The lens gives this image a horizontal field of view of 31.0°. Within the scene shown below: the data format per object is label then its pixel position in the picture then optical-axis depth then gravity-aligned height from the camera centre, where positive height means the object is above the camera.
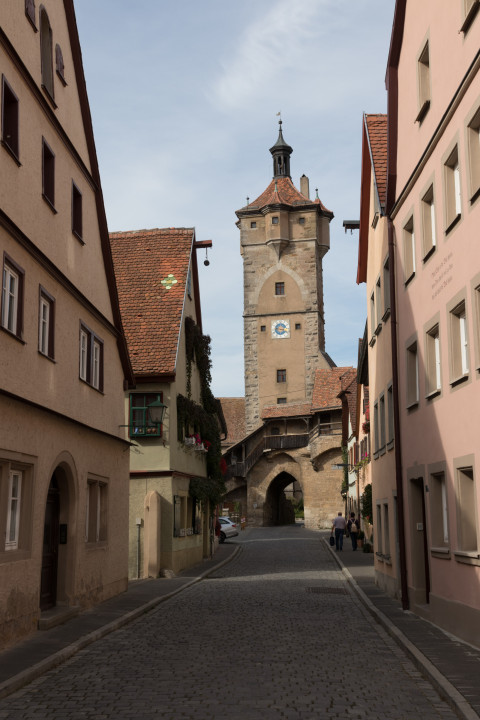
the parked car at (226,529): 43.72 +0.70
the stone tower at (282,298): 70.56 +20.01
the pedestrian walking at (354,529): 34.69 +0.51
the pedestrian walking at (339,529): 33.62 +0.48
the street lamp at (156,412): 18.80 +2.80
